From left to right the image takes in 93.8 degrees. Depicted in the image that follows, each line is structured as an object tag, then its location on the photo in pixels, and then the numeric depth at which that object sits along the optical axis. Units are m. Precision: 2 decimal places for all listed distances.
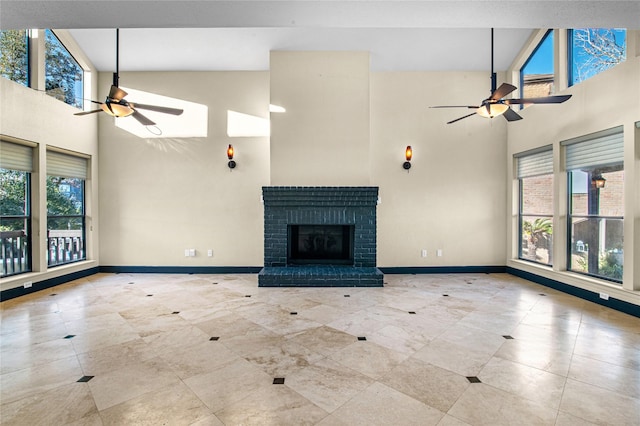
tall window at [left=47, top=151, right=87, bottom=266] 5.14
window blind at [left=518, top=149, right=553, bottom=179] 5.11
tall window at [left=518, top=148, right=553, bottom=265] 5.19
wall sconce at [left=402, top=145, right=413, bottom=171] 5.83
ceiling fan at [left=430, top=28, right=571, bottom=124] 3.44
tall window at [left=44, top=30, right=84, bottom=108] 5.00
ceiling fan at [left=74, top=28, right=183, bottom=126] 3.68
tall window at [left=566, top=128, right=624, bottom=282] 4.02
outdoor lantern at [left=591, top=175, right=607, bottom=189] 4.25
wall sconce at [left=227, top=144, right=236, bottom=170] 5.79
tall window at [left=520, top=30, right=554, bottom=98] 5.14
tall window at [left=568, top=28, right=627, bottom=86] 4.07
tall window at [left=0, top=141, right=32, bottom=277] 4.39
